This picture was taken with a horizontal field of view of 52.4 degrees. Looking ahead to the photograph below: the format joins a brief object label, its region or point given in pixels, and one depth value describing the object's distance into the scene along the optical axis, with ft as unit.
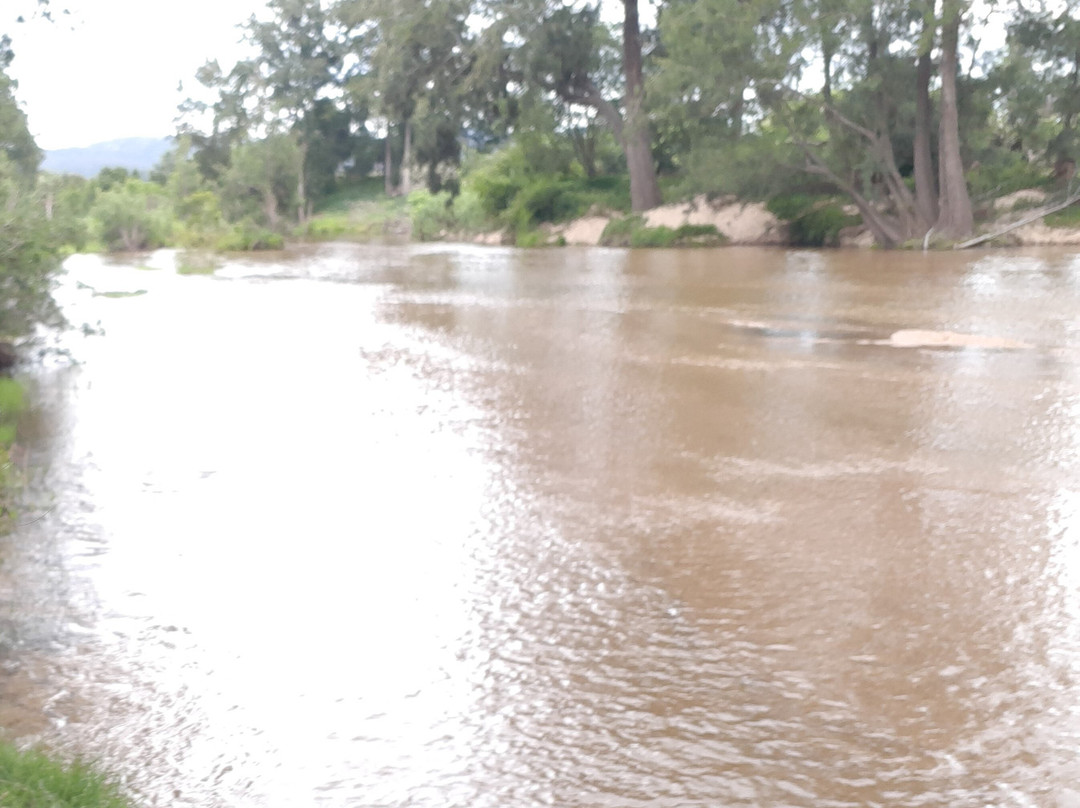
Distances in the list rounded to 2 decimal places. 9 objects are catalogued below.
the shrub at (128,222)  129.39
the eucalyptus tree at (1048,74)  92.53
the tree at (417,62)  107.65
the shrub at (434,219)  153.48
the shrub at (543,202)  133.90
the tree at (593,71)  108.37
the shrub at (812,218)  101.71
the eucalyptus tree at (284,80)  210.79
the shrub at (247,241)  130.82
